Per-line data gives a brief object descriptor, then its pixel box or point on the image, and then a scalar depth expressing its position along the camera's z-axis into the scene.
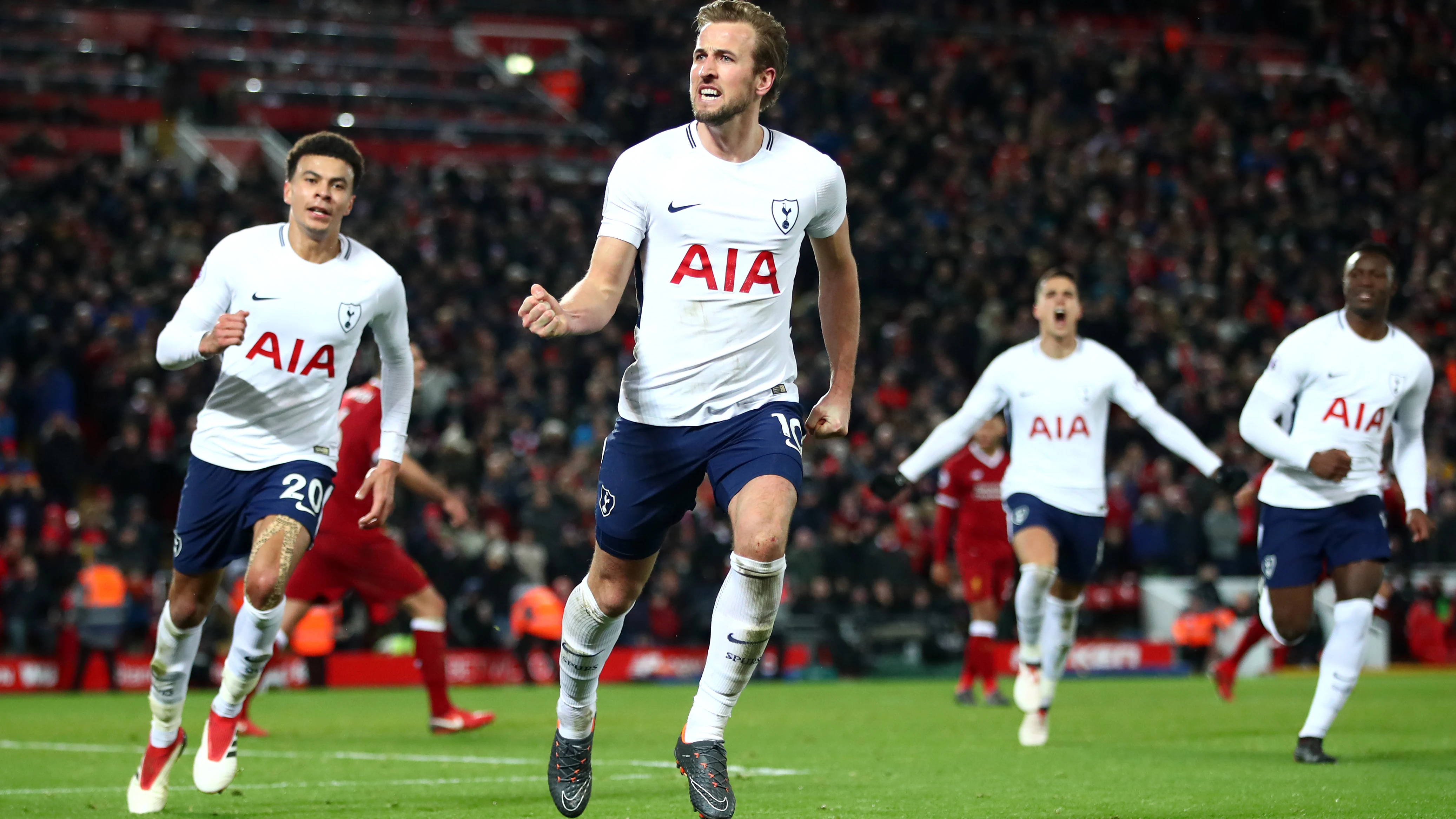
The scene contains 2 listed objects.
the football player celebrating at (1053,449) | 11.08
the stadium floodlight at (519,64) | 34.78
